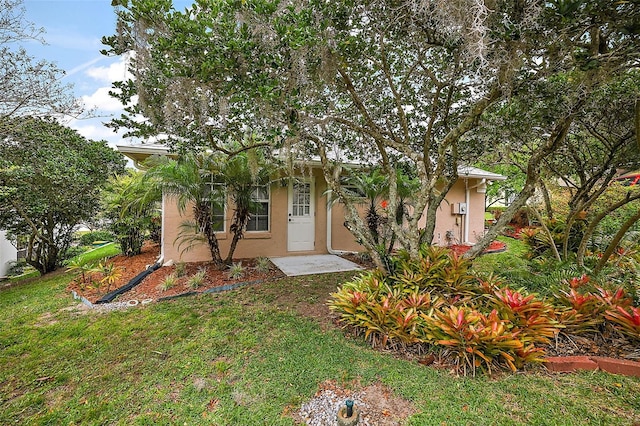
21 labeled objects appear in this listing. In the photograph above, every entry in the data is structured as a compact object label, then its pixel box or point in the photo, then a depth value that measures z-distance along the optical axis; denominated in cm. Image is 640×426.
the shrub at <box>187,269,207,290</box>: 495
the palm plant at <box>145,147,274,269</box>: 498
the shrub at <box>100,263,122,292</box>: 495
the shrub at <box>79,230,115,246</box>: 1030
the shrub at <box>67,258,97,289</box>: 515
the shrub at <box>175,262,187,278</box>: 555
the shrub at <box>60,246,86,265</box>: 853
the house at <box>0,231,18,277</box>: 1007
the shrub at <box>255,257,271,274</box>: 593
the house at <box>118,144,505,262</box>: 653
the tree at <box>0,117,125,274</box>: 539
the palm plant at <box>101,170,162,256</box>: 732
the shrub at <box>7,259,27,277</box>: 967
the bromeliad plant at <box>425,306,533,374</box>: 246
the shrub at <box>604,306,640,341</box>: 264
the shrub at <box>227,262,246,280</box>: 553
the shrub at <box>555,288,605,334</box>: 289
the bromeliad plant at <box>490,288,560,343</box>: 263
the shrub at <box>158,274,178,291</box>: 485
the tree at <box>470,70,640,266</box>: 393
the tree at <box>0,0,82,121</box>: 499
